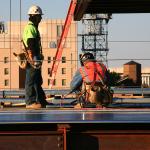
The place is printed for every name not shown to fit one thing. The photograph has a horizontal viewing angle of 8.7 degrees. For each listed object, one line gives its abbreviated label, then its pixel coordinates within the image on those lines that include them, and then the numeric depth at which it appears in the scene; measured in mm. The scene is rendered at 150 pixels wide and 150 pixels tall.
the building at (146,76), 132071
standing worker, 15094
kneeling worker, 14751
